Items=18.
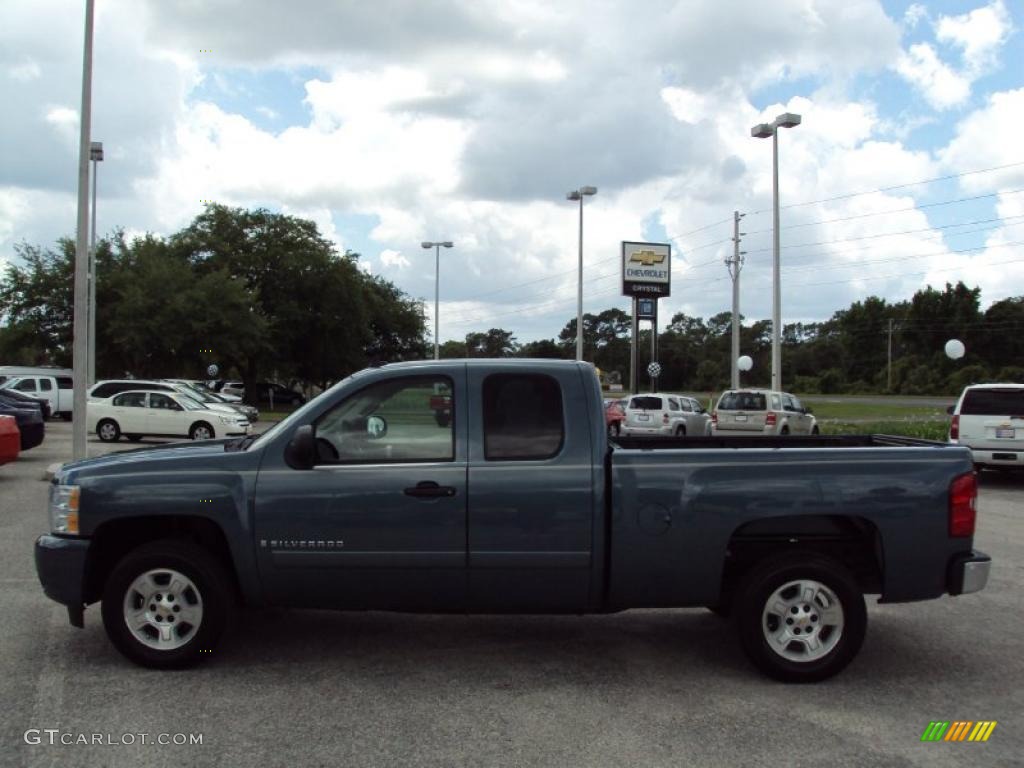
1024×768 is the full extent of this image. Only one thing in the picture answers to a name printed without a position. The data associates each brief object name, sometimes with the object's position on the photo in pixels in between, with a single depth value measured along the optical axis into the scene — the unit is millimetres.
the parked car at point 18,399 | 18578
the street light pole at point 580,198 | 39031
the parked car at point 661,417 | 28625
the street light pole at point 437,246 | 49159
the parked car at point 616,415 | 30533
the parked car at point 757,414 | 25156
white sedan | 23109
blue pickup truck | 5082
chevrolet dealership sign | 53156
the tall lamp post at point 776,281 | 30828
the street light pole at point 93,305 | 26781
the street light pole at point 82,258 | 14273
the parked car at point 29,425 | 16938
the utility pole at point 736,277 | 38719
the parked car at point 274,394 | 57266
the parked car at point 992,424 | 15109
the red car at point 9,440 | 13438
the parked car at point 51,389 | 32562
